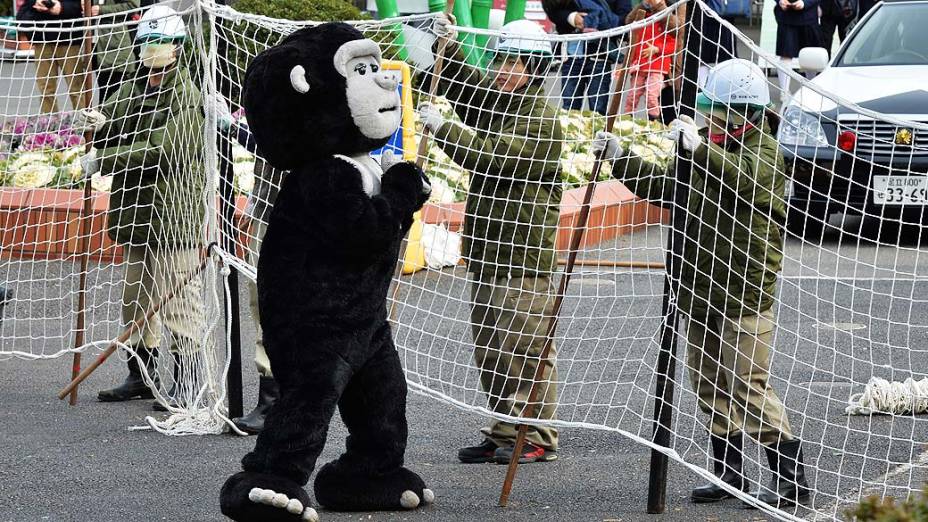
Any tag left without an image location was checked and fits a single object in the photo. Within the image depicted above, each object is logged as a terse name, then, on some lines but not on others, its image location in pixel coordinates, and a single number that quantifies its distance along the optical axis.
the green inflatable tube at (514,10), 28.72
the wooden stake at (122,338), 13.62
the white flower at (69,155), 20.67
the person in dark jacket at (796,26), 29.50
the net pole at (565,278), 10.26
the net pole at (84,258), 14.23
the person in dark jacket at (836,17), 31.08
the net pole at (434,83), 11.67
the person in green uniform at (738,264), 10.62
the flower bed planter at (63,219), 19.50
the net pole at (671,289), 9.90
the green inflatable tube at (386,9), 29.00
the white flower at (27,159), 20.78
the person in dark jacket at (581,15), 29.42
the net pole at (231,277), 12.86
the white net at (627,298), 10.66
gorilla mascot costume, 9.83
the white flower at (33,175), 20.52
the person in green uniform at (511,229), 11.82
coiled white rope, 12.94
